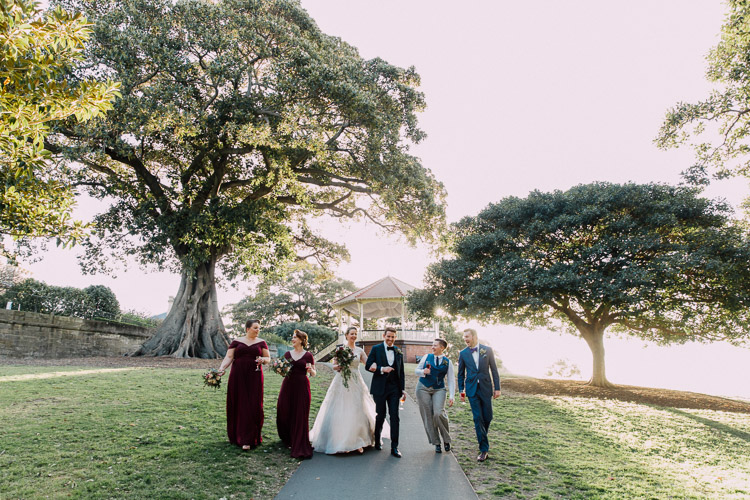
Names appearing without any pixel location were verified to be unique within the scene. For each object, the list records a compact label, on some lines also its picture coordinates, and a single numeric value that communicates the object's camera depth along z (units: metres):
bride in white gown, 6.31
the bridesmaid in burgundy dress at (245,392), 6.19
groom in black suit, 6.48
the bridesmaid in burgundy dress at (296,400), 6.09
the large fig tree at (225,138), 14.18
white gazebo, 26.94
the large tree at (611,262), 13.77
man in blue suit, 6.50
